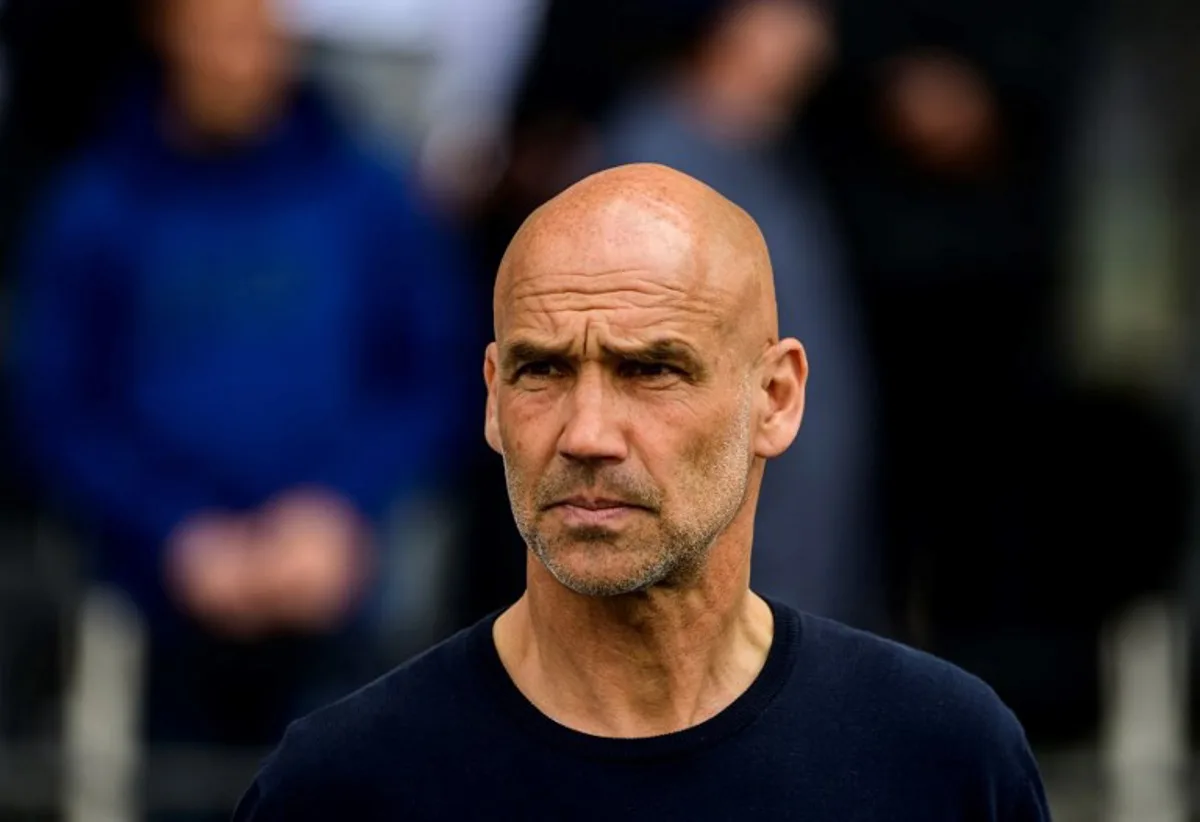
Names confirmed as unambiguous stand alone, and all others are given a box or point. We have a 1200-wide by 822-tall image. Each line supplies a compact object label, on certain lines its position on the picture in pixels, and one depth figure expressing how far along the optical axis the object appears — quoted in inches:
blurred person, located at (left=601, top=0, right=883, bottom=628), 524.1
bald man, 272.5
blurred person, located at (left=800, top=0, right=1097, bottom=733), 591.2
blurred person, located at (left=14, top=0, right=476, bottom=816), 496.1
